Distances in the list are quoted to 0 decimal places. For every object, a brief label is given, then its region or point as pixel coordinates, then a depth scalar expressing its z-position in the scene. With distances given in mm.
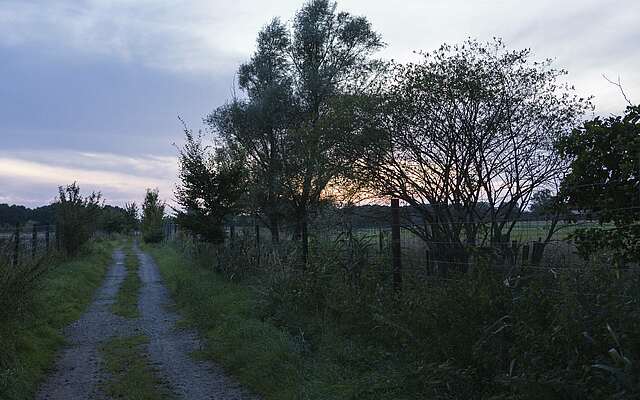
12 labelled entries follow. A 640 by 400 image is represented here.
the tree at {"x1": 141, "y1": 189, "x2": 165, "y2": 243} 52938
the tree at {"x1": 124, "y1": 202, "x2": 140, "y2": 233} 76312
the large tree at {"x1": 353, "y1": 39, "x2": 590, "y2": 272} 14117
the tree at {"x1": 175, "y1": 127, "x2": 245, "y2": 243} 17859
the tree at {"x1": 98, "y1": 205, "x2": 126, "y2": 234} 67938
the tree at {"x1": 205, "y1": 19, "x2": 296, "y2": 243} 24953
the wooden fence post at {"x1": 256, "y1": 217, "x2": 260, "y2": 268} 14236
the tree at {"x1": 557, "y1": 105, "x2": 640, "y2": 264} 6137
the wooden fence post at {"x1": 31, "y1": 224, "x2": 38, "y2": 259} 18720
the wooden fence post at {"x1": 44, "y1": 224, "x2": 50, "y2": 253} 21806
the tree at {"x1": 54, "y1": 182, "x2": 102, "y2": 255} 24906
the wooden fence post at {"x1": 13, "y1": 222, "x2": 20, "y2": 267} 9489
